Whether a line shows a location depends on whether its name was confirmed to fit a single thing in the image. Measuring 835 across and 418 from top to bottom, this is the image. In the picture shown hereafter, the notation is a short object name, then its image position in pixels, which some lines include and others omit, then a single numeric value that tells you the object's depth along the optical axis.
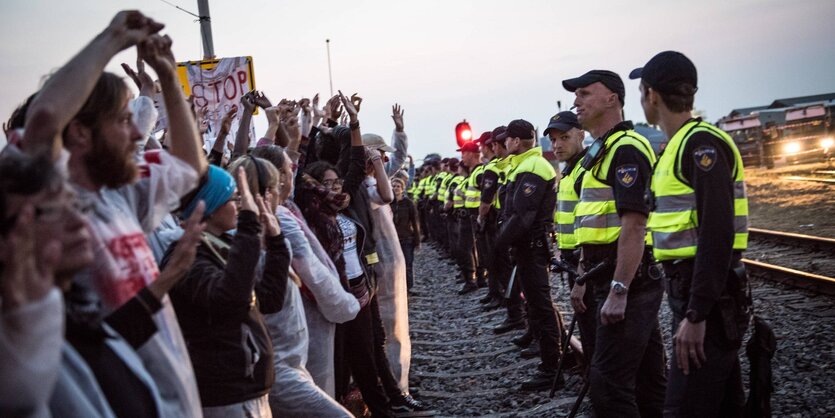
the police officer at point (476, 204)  14.58
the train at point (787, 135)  39.66
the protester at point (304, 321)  3.86
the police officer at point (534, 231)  7.79
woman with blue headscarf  3.00
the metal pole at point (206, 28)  11.10
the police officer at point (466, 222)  15.12
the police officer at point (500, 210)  10.32
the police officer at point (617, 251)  4.37
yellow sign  9.18
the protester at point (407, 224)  15.05
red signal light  18.22
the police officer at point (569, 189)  5.21
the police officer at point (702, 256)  3.50
